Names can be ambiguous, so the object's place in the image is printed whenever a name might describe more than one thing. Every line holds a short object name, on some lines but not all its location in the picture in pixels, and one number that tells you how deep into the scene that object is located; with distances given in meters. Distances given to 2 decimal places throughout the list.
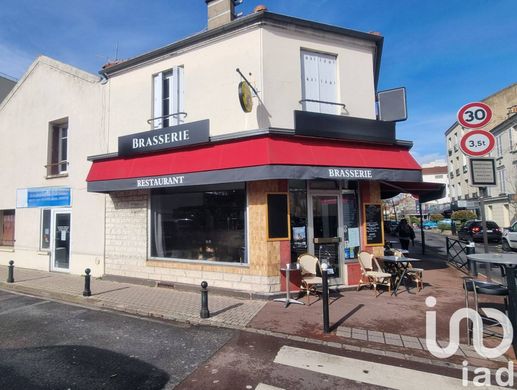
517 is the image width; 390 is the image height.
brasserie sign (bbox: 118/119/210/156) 8.13
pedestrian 15.26
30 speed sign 5.65
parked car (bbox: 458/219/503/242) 22.47
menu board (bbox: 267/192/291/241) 7.49
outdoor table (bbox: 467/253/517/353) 4.31
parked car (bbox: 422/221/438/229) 45.67
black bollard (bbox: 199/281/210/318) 6.18
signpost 5.64
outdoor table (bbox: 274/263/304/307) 6.98
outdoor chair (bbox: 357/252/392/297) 7.76
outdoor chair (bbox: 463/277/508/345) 4.83
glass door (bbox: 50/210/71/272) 11.44
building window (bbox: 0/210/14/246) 13.85
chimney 9.14
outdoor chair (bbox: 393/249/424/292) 8.09
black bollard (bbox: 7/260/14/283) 9.84
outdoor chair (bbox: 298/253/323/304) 7.14
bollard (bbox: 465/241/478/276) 9.78
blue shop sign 11.45
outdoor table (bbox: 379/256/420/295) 7.66
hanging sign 7.11
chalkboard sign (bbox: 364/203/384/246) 8.46
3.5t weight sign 5.63
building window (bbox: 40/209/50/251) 12.20
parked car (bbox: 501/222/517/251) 17.22
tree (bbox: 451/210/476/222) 37.26
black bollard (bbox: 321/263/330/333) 5.38
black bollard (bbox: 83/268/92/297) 8.00
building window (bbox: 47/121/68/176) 12.16
